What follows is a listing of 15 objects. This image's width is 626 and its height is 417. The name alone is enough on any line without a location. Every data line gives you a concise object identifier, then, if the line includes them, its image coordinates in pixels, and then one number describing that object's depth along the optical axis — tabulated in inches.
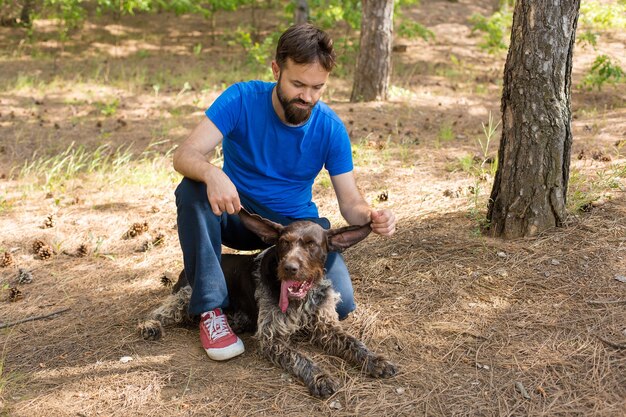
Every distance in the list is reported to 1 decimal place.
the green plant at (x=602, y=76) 377.7
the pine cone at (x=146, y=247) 219.5
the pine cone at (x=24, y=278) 193.2
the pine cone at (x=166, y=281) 191.9
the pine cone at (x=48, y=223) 231.5
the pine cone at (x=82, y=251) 213.0
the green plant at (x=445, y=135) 325.7
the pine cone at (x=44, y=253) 210.1
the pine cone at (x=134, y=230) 229.0
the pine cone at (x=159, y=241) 222.5
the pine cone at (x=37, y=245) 213.0
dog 138.0
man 145.1
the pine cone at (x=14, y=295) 181.3
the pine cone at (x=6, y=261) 203.6
